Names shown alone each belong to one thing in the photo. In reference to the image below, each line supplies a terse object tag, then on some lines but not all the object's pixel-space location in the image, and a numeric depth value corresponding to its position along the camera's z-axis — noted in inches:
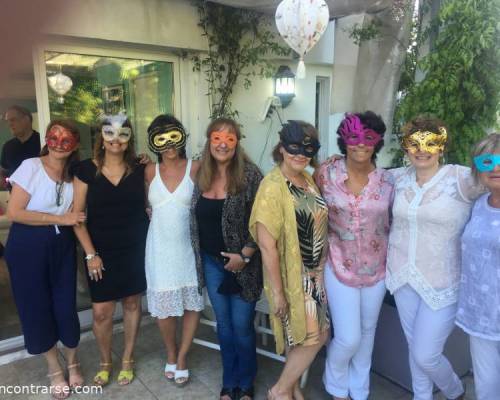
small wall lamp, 186.9
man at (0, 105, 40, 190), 135.1
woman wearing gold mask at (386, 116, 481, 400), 88.7
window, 142.0
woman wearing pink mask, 97.2
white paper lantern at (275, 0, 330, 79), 113.4
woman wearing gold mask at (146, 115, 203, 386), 108.5
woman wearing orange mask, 102.7
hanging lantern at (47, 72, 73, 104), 138.0
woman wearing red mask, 106.8
